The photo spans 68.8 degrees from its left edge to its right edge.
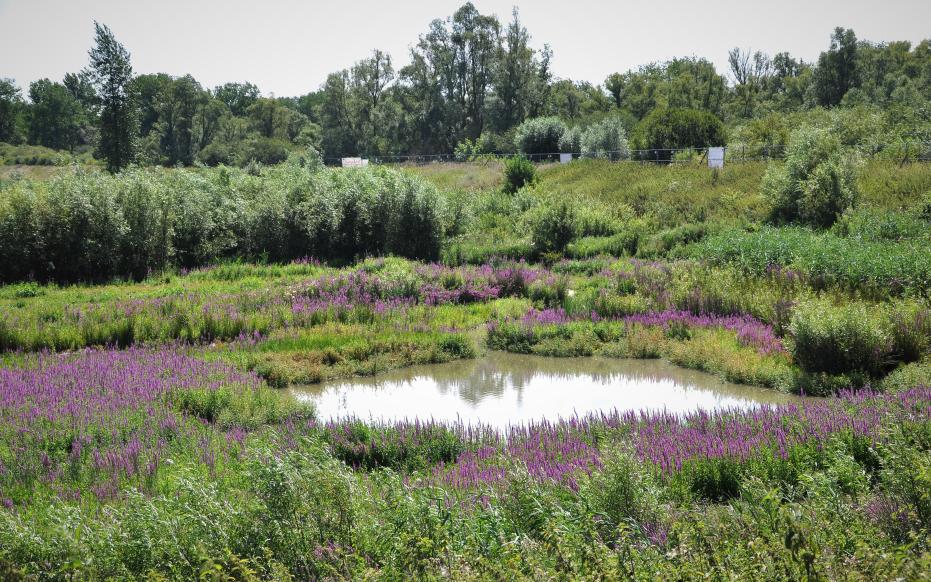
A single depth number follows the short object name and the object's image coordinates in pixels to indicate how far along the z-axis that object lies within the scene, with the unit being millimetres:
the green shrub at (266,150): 92500
